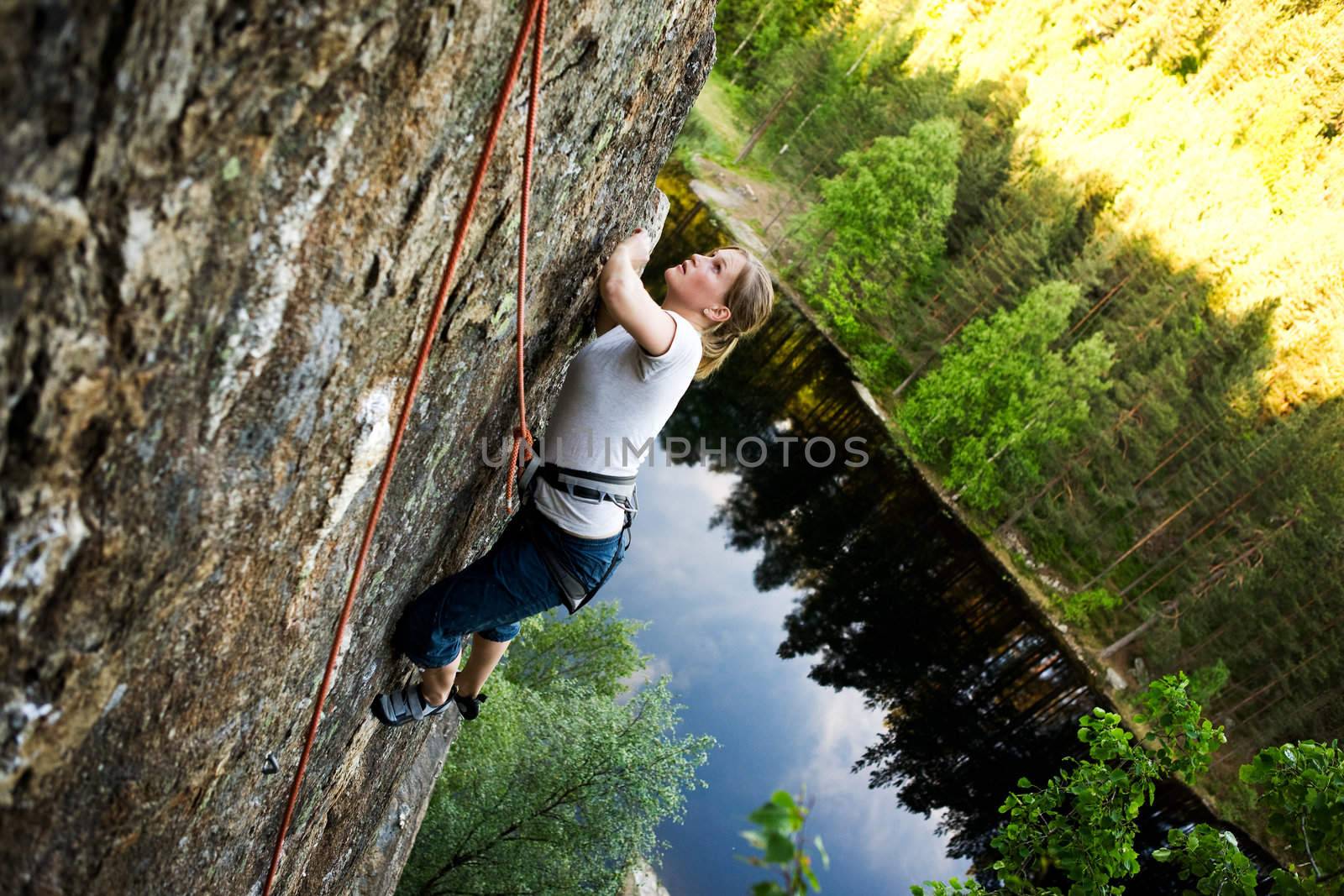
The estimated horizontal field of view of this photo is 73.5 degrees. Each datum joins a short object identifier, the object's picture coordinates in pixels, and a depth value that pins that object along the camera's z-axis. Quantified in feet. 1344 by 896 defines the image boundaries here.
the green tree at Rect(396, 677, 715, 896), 40.70
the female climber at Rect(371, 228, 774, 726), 12.67
